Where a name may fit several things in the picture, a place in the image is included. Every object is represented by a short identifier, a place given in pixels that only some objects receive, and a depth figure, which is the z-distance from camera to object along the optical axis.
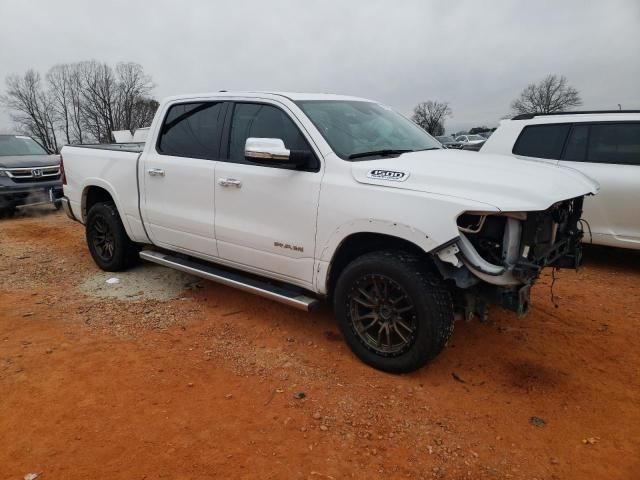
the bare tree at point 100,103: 56.16
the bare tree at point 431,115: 77.88
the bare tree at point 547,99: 61.72
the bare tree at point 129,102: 54.42
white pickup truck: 2.91
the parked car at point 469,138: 44.88
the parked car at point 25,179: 9.16
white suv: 5.31
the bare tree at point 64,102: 59.09
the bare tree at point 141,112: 53.34
